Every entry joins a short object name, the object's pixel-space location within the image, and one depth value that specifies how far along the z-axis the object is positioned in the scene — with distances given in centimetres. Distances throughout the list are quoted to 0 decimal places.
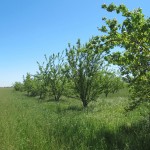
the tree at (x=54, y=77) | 1681
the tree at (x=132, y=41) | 421
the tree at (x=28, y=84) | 2929
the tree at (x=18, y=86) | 4943
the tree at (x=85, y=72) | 1082
